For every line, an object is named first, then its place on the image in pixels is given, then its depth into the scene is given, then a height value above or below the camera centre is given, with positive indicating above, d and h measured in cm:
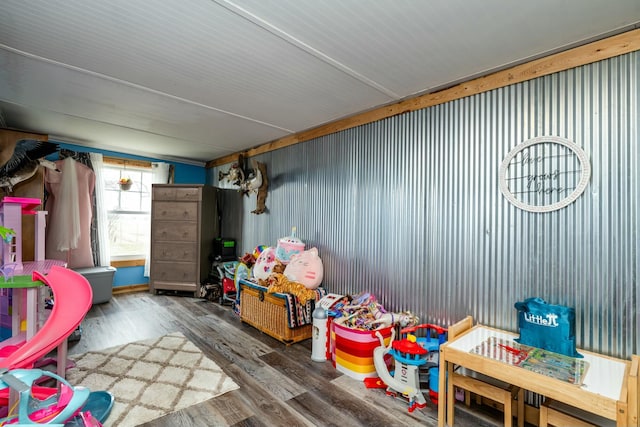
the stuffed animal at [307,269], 324 -57
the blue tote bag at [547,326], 169 -62
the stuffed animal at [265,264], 356 -57
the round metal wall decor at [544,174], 183 +32
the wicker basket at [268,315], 308 -110
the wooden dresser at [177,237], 483 -34
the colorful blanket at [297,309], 301 -95
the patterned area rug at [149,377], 202 -131
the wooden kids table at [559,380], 127 -77
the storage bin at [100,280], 425 -96
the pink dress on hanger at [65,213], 408 +2
